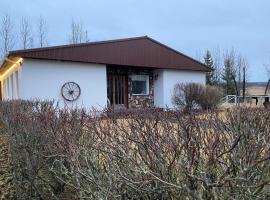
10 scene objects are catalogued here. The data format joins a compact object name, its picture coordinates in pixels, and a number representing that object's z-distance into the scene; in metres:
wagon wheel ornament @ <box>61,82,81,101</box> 20.14
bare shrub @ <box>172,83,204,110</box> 22.25
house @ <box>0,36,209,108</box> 19.33
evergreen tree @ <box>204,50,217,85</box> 44.47
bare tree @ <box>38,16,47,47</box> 45.22
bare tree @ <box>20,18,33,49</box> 43.79
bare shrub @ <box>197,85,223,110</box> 21.56
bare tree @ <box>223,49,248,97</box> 47.85
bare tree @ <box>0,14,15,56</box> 41.88
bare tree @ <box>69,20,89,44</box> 45.94
